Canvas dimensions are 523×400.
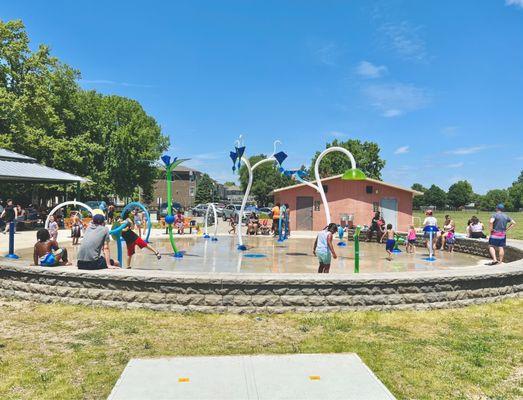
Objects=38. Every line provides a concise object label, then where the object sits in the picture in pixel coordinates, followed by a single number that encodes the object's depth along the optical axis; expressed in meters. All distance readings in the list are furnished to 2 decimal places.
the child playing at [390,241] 14.52
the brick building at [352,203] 33.31
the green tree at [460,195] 151.25
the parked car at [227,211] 47.53
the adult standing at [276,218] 21.94
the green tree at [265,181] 89.89
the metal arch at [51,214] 14.42
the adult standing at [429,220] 15.59
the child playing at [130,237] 10.52
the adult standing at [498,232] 11.81
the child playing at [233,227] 26.20
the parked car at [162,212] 40.74
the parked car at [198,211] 55.63
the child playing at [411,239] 16.12
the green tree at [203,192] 97.91
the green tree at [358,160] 71.19
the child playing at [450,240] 17.98
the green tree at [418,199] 130.38
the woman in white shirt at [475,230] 18.58
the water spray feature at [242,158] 15.70
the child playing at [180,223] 24.49
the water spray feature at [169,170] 13.16
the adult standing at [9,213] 22.19
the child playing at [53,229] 15.15
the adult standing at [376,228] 21.97
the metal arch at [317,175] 14.20
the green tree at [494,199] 138.50
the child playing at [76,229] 18.22
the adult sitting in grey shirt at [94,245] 8.48
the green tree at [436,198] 151.50
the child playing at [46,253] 9.06
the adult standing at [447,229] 18.20
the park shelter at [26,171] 24.29
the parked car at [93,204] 36.27
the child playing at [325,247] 9.70
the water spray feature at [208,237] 21.43
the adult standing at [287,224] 20.68
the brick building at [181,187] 97.94
